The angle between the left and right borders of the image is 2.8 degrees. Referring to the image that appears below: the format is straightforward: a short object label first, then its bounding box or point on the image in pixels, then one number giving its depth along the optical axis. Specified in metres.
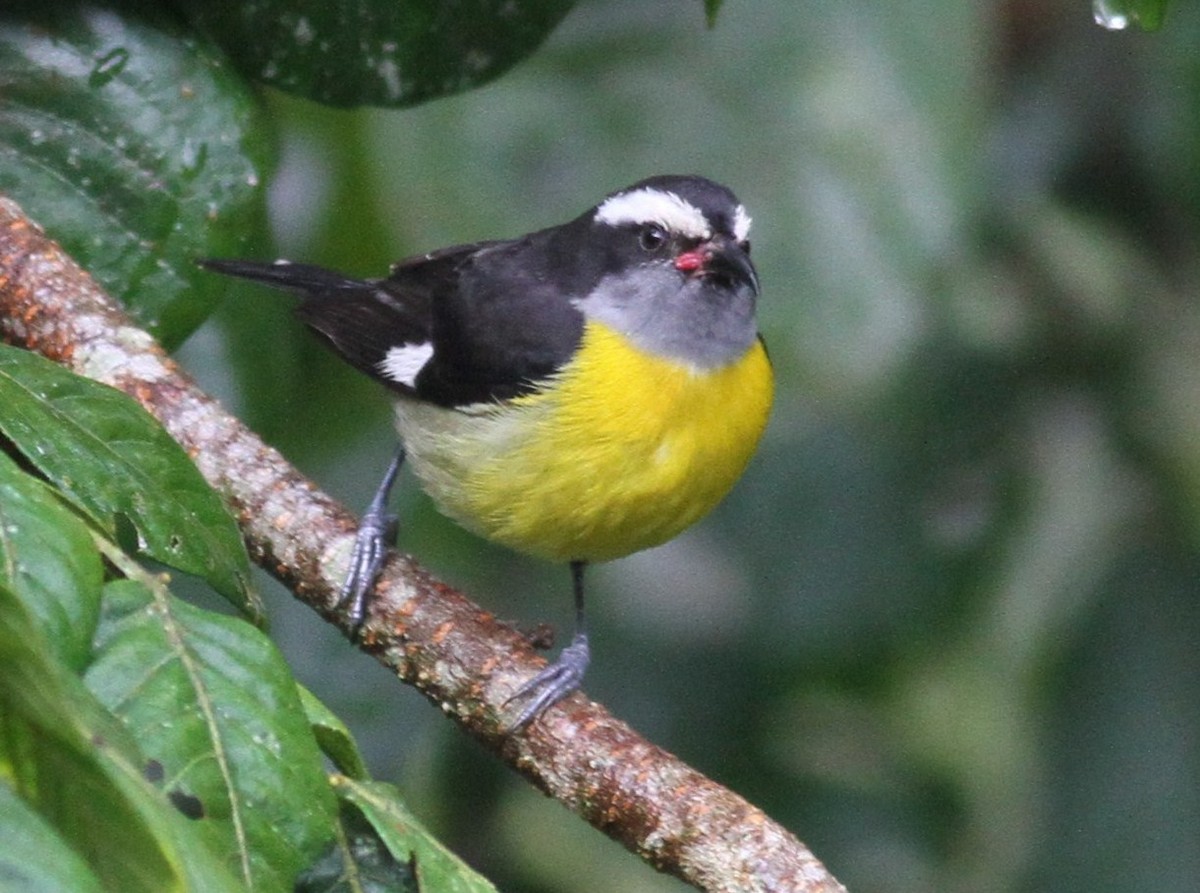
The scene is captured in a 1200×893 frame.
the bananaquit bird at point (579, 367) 3.88
